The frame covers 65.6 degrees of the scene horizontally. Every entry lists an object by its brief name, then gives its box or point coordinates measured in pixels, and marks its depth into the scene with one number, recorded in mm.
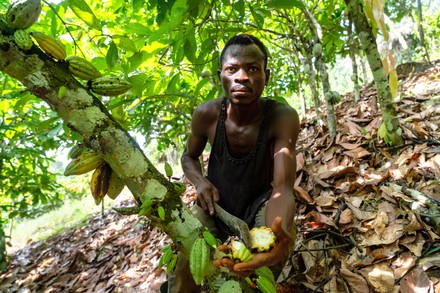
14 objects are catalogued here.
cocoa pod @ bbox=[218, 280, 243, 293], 936
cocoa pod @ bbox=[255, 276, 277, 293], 980
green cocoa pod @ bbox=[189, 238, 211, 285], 943
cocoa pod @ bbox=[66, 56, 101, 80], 1078
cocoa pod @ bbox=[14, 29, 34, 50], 942
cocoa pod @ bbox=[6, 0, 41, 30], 993
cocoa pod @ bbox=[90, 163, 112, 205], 1134
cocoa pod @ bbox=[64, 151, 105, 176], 1087
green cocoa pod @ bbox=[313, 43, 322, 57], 3236
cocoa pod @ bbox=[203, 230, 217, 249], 979
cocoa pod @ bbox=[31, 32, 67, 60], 1039
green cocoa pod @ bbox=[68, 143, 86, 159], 1178
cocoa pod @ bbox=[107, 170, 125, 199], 1149
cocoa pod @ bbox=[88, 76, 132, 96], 1124
